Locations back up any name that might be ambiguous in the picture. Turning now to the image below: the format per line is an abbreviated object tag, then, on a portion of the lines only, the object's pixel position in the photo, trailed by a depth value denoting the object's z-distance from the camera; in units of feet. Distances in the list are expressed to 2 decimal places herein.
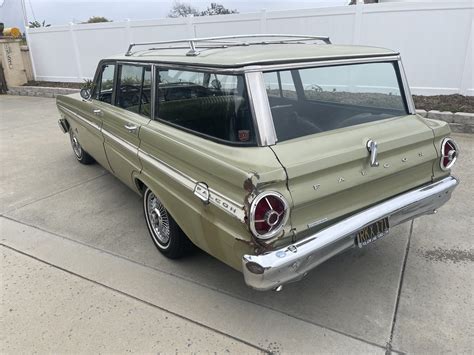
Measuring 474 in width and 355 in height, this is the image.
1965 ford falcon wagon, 7.19
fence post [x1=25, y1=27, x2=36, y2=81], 44.86
